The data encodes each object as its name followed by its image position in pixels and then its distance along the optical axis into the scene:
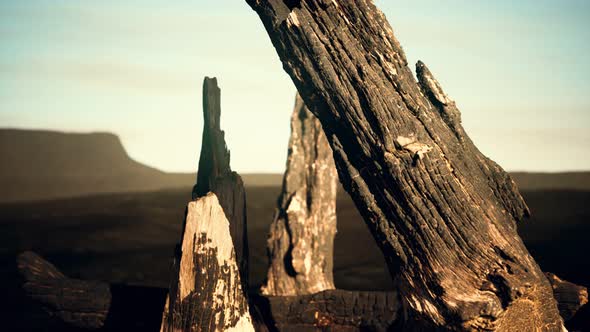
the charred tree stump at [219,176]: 4.86
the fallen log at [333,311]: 5.95
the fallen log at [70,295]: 6.38
